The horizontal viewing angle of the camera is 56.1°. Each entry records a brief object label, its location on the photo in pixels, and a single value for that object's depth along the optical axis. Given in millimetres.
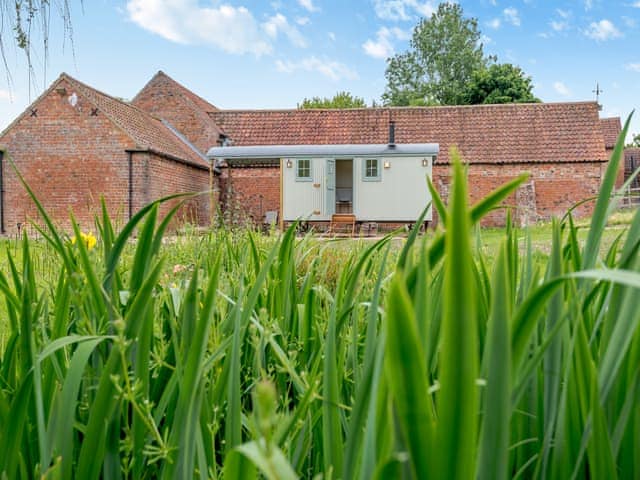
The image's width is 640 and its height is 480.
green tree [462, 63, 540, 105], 32188
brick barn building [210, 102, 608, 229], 19844
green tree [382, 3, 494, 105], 41156
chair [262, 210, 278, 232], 16891
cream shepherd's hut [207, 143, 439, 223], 17078
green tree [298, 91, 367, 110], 42125
